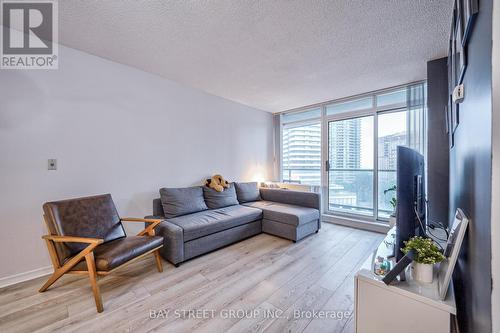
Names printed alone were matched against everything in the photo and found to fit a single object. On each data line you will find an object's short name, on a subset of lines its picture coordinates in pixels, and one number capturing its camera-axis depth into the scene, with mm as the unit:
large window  3268
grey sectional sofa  2365
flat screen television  1206
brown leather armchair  1638
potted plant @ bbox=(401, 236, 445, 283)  1103
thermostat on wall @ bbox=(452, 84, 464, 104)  1101
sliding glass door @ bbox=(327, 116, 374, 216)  3694
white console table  954
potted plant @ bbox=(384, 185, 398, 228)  2641
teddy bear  3407
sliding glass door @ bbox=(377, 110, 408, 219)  3316
